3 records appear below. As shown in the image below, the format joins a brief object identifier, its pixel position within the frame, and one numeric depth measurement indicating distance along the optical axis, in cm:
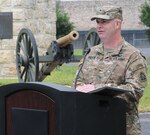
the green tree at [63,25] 3575
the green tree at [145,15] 3116
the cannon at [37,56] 1110
